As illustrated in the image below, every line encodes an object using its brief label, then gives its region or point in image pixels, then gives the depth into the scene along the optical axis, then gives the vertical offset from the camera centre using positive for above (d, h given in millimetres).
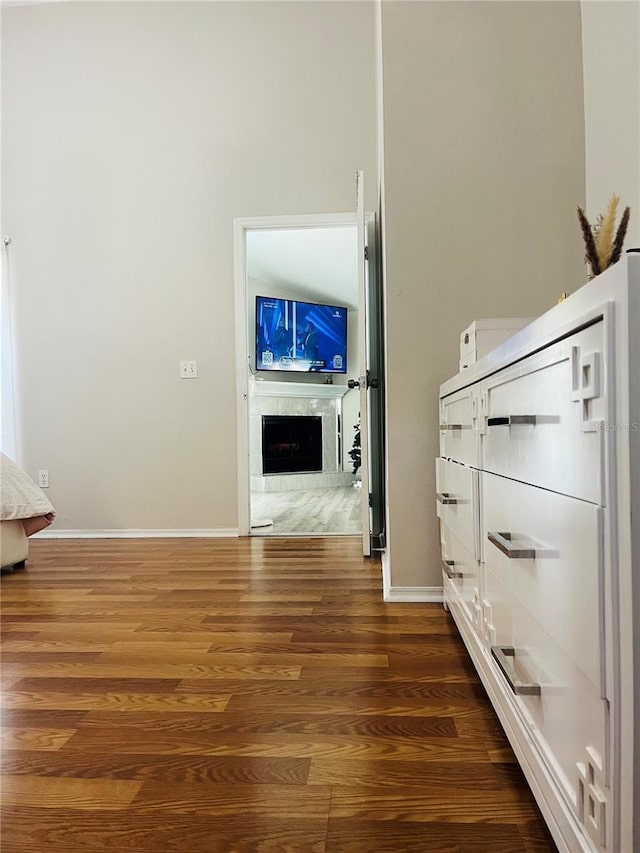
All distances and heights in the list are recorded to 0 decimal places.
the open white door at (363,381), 2879 +231
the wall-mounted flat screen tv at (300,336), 6612 +1106
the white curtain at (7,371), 3898 +412
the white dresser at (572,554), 582 -164
